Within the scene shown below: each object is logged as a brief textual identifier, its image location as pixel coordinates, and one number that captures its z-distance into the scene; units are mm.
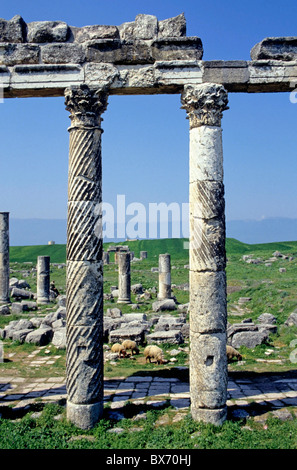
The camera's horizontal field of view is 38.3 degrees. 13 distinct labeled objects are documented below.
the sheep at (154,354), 12250
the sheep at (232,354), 12305
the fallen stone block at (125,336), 14453
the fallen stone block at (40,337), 14633
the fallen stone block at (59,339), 13969
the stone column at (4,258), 22359
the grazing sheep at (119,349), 13039
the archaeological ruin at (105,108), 7566
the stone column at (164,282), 24219
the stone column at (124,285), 23672
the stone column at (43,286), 23891
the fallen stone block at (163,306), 21266
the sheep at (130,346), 13320
